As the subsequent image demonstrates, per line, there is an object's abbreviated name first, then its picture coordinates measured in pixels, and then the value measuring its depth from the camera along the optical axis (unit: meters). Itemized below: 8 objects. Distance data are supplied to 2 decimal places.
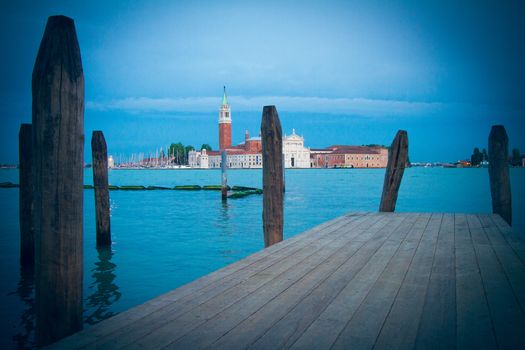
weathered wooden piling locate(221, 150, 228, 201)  22.22
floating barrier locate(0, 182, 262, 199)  25.42
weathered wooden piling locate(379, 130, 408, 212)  7.74
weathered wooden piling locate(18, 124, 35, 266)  7.08
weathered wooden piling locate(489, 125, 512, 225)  7.04
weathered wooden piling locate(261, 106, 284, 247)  5.25
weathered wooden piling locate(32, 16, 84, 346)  2.16
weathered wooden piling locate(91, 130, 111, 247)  8.73
